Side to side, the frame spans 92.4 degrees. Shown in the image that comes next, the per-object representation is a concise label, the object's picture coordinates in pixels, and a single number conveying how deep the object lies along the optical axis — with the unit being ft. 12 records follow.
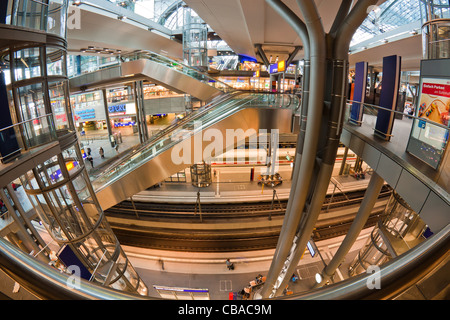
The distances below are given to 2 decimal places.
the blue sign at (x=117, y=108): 81.41
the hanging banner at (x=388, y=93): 15.24
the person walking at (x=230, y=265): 36.70
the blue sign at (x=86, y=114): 75.92
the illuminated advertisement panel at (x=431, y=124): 10.87
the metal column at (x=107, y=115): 73.19
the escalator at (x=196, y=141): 26.58
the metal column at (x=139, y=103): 60.68
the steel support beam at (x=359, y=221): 20.44
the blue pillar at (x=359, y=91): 19.36
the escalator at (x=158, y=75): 42.06
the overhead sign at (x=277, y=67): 50.14
